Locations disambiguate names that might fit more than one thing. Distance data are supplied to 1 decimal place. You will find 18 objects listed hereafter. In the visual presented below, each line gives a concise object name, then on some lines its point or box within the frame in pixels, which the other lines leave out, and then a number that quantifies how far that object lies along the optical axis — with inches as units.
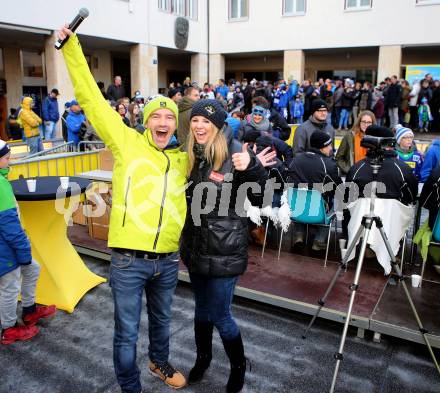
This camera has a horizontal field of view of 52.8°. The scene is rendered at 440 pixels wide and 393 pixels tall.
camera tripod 117.0
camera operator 170.1
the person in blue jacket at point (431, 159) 189.2
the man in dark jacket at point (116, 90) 600.0
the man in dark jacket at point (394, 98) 589.6
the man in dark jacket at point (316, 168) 185.6
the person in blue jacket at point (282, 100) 647.8
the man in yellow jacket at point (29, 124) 439.5
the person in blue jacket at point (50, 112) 566.9
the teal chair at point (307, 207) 184.9
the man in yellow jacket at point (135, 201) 98.3
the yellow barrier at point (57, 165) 224.9
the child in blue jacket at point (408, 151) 211.3
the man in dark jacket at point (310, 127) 230.2
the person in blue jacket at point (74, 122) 416.5
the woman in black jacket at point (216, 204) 100.2
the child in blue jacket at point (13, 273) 122.2
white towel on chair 165.0
